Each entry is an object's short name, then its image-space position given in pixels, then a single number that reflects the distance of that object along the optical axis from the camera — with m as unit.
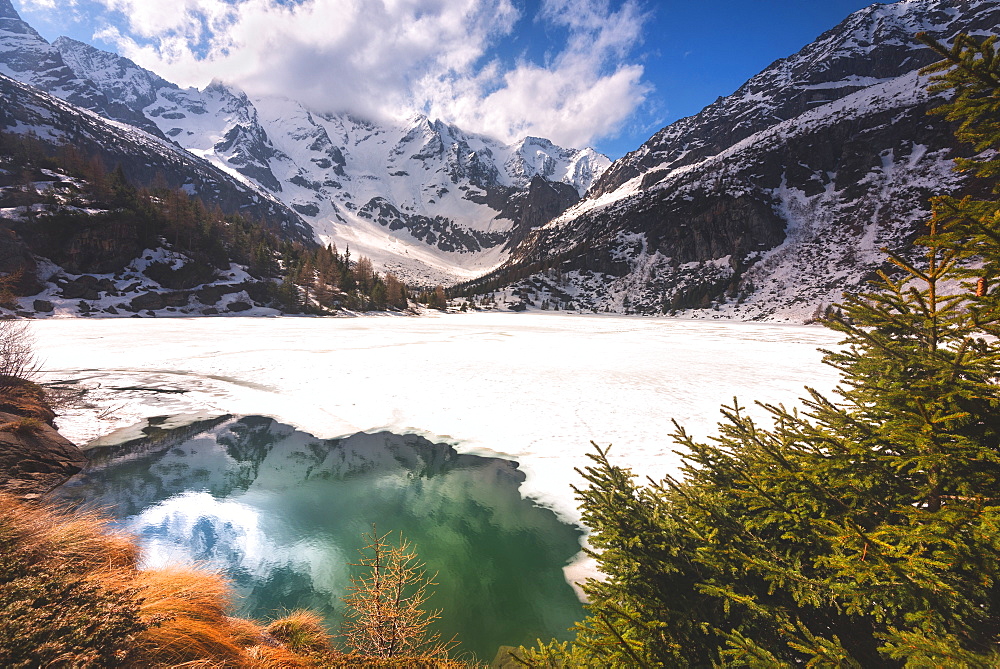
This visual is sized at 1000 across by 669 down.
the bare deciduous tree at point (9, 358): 11.34
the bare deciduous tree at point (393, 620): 4.46
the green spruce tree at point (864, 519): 2.37
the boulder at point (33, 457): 7.71
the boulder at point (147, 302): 51.38
